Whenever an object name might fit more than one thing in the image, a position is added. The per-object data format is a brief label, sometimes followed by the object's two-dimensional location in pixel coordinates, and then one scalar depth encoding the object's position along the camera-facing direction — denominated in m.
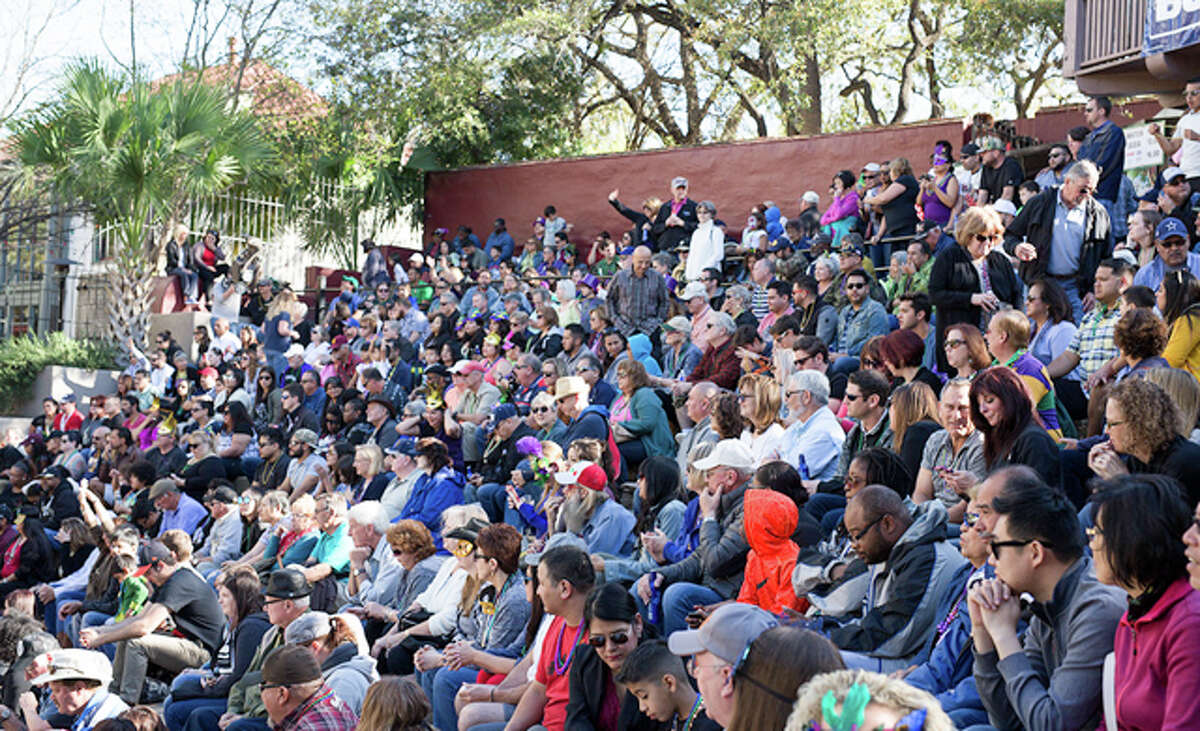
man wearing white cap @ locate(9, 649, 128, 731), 6.98
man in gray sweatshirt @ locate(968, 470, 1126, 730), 3.78
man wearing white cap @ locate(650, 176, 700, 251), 16.44
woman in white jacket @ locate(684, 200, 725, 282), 15.09
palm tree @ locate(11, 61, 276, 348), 17.72
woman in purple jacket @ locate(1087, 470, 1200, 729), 3.38
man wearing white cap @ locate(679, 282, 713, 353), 11.76
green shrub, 19.12
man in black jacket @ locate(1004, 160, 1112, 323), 9.88
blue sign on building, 14.51
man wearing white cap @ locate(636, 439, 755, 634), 6.29
